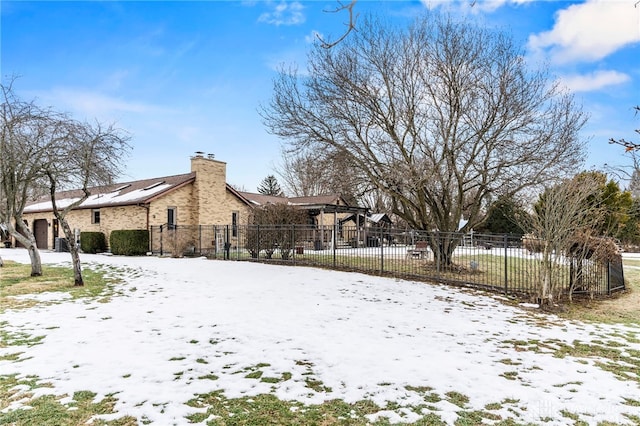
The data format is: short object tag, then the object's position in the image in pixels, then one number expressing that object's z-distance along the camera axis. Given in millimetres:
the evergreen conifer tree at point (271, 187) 52219
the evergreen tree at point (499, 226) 31328
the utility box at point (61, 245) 23625
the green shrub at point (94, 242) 21938
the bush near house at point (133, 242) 19875
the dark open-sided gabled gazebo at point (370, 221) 30453
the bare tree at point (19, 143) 10766
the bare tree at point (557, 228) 8500
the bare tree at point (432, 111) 13312
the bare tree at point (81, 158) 10812
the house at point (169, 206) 20750
